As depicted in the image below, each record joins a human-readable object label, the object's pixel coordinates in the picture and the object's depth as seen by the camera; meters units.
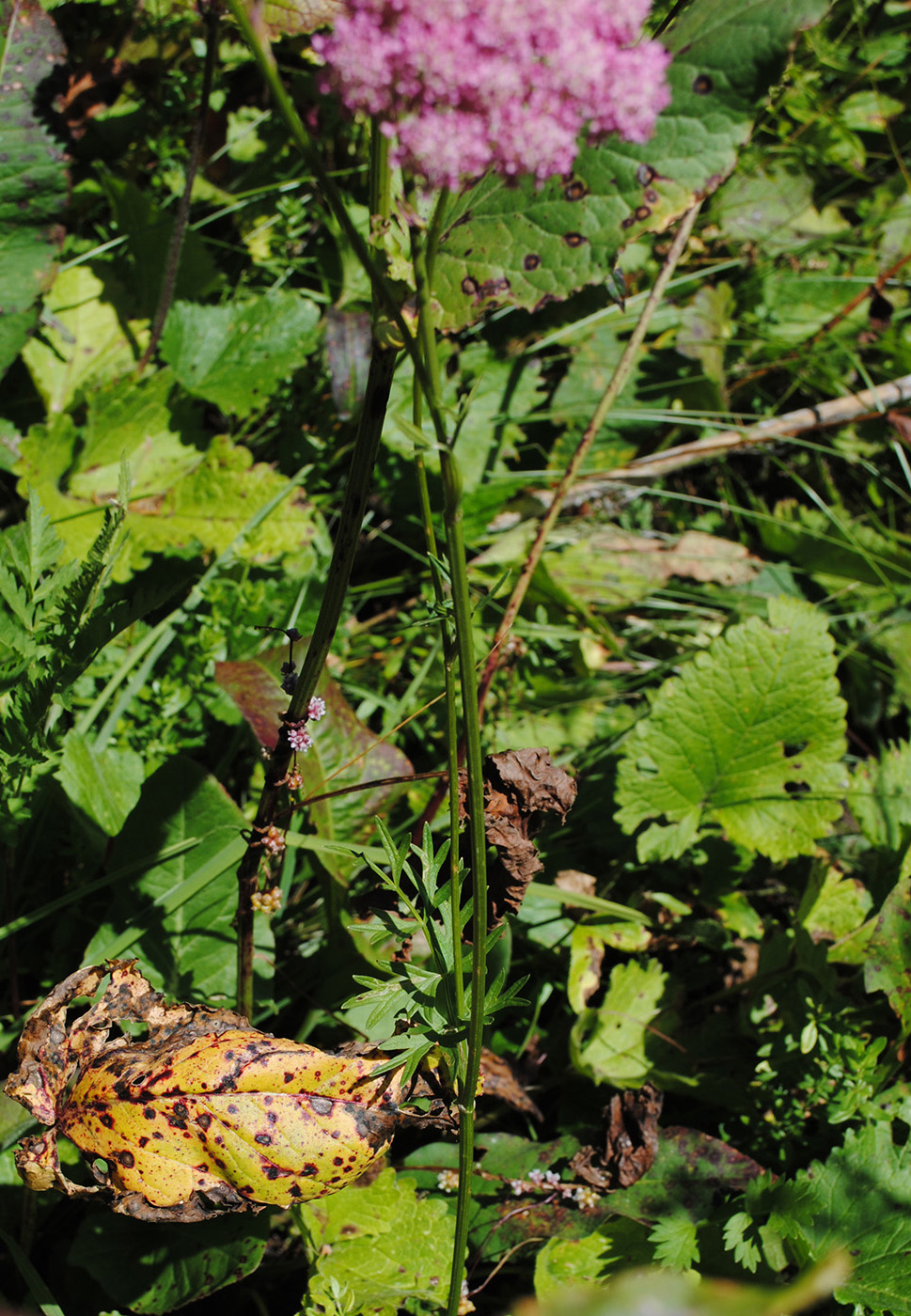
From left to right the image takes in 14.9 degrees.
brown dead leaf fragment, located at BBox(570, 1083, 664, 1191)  0.68
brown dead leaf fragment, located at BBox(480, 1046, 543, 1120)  0.69
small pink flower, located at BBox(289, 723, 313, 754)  0.61
